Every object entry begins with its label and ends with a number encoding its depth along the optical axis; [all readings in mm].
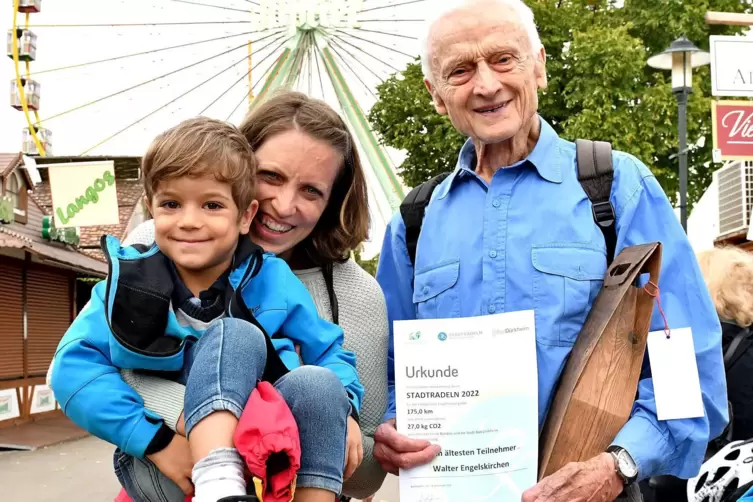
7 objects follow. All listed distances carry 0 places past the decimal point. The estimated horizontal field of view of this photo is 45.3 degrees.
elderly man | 2053
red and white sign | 8391
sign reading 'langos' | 16312
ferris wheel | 19609
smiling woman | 2328
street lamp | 10867
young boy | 1789
